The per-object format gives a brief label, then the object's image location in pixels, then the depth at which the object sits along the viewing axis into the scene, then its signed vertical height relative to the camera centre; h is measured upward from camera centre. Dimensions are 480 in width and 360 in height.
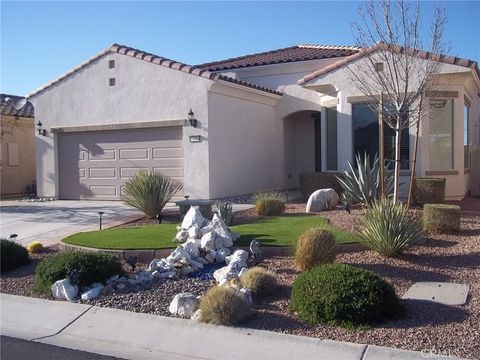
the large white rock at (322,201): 13.00 -0.85
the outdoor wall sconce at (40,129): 19.10 +1.44
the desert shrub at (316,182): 14.64 -0.45
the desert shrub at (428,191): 12.96 -0.64
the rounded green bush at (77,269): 7.50 -1.43
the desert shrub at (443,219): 9.82 -1.00
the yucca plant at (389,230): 8.23 -1.01
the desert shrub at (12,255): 8.95 -1.46
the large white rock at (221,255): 8.66 -1.43
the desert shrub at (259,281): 6.80 -1.47
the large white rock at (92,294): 7.06 -1.66
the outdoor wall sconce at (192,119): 15.92 +1.44
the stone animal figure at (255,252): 8.27 -1.31
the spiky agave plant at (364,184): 12.77 -0.45
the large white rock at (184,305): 6.25 -1.62
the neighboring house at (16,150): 22.01 +0.84
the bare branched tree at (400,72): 11.18 +2.08
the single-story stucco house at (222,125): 15.17 +1.36
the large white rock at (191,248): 8.55 -1.30
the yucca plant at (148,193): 12.82 -0.60
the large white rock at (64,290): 7.15 -1.63
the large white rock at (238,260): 7.80 -1.39
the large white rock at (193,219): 9.51 -0.92
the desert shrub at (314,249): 7.64 -1.19
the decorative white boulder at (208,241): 8.75 -1.22
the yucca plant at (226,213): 11.48 -0.98
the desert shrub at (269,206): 12.72 -0.94
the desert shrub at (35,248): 10.12 -1.49
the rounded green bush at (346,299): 5.69 -1.45
